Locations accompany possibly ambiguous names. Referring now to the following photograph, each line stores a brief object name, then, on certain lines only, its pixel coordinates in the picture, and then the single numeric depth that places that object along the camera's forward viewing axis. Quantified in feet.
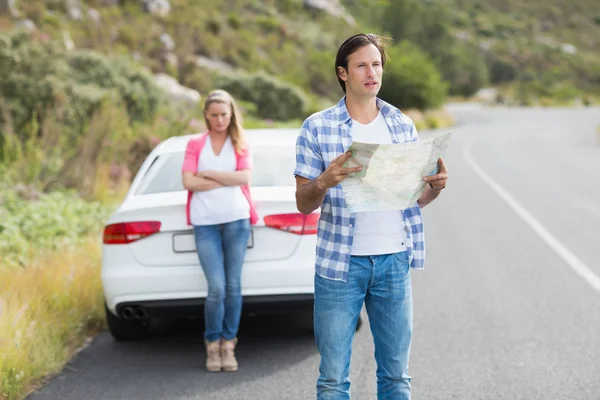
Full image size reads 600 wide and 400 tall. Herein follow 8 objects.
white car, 19.86
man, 12.04
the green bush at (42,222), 29.22
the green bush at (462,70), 325.83
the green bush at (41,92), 47.29
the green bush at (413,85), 166.50
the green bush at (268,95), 94.60
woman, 19.20
